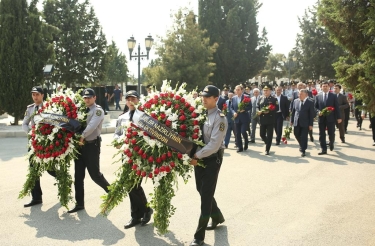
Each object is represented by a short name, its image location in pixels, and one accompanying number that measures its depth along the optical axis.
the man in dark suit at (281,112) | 13.53
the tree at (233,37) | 45.09
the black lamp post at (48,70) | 19.98
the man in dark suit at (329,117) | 12.08
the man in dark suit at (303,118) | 11.32
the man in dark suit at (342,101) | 14.82
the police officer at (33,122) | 6.91
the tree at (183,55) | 32.22
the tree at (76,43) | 37.44
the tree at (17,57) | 19.80
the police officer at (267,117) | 11.83
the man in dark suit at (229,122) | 13.13
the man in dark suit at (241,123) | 12.37
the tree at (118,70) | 61.03
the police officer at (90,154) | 6.41
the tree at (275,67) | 69.12
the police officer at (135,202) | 5.78
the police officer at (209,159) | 4.89
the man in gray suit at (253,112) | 14.17
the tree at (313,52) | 47.50
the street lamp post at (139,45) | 21.16
